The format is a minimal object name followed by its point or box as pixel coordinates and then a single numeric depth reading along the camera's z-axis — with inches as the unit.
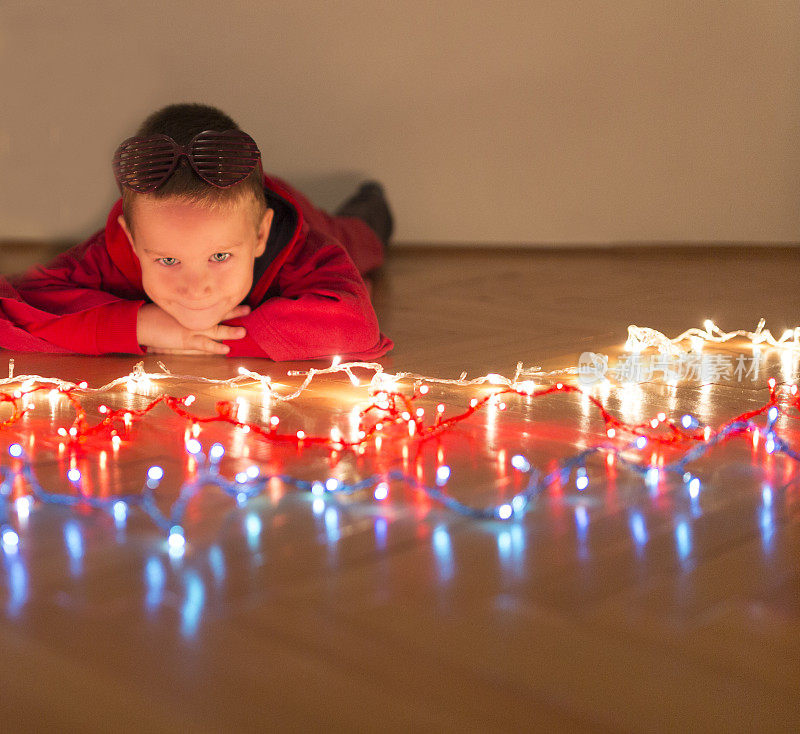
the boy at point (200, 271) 49.3
